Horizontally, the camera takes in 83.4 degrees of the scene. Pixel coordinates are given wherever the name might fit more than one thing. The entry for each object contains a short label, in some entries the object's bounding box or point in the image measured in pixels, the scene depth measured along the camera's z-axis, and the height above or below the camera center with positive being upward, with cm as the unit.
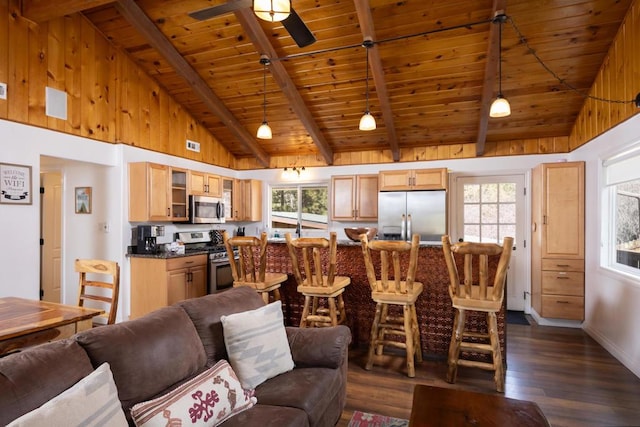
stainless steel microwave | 520 +3
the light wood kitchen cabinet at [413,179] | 516 +48
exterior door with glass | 514 -5
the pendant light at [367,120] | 352 +90
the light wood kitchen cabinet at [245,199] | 626 +23
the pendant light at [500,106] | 306 +91
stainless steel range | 495 -57
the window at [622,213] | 330 -1
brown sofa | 122 -66
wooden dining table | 178 -60
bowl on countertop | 360 -21
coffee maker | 456 -35
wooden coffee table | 158 -93
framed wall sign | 336 +26
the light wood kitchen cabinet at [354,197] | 568 +23
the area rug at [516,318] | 462 -142
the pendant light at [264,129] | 401 +92
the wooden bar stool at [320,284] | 304 -65
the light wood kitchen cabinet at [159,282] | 434 -87
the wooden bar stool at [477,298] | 263 -66
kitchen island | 328 -85
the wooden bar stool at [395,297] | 281 -70
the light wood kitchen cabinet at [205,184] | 526 +43
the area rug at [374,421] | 228 -135
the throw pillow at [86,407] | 106 -62
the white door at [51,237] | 523 -38
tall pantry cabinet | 427 -35
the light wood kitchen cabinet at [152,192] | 448 +25
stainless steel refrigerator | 512 -5
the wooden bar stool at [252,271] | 321 -56
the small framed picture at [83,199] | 464 +16
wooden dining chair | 245 -45
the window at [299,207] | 632 +9
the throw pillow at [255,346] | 193 -75
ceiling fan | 249 +143
